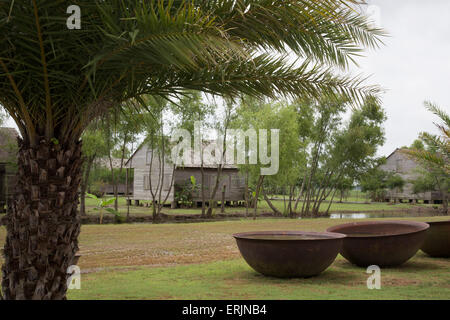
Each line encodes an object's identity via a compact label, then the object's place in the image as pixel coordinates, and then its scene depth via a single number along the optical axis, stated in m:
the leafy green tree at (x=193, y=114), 23.97
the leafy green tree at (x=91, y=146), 22.36
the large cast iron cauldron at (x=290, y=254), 6.34
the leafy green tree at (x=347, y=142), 26.73
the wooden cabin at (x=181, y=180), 31.53
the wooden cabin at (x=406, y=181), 46.62
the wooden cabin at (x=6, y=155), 21.00
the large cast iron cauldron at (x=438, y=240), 8.72
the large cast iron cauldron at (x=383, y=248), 7.40
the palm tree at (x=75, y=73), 3.45
